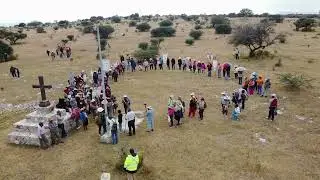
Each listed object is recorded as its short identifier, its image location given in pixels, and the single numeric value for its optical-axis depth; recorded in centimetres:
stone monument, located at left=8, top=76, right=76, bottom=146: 1013
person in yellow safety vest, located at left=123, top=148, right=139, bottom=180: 724
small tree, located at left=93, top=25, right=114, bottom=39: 3598
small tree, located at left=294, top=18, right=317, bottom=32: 3699
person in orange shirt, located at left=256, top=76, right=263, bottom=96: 1425
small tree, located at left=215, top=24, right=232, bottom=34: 3695
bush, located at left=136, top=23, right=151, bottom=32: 4181
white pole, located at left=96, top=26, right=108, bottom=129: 1018
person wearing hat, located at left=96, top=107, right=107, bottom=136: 1034
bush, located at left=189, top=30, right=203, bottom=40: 3348
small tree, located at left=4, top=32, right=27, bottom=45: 3447
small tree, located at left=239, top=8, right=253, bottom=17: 7473
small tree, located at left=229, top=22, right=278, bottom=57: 2211
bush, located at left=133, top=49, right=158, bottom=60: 2165
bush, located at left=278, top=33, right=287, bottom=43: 2758
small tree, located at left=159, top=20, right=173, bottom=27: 4803
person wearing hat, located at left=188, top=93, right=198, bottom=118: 1168
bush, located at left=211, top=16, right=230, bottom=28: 4644
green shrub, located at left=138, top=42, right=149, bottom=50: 2695
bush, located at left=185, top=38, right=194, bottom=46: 2980
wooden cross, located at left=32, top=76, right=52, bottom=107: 1051
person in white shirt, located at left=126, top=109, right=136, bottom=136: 1032
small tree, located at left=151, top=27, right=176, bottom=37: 3625
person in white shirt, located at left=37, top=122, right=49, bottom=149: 966
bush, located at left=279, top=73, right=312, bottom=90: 1492
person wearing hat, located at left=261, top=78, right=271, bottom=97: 1402
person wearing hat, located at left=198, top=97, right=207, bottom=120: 1152
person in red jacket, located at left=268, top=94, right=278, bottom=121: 1131
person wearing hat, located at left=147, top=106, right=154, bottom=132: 1057
